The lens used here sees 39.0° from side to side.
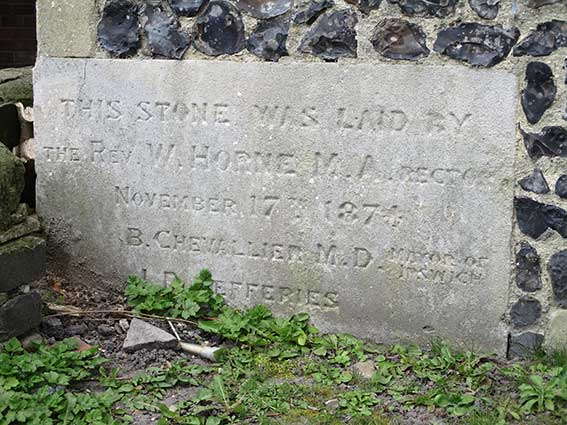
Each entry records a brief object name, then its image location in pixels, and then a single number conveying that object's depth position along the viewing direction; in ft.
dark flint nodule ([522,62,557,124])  11.01
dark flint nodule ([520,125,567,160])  11.07
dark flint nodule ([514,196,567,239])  11.27
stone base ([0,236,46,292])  10.93
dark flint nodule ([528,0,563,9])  10.87
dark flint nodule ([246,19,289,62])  12.13
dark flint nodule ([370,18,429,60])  11.51
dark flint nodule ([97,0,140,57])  12.94
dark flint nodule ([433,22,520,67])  11.13
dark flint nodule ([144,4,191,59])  12.68
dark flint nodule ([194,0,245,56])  12.36
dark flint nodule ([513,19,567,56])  10.89
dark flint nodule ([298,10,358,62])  11.82
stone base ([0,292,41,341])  10.94
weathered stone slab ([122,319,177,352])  11.90
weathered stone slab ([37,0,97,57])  13.11
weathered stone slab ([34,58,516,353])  11.55
